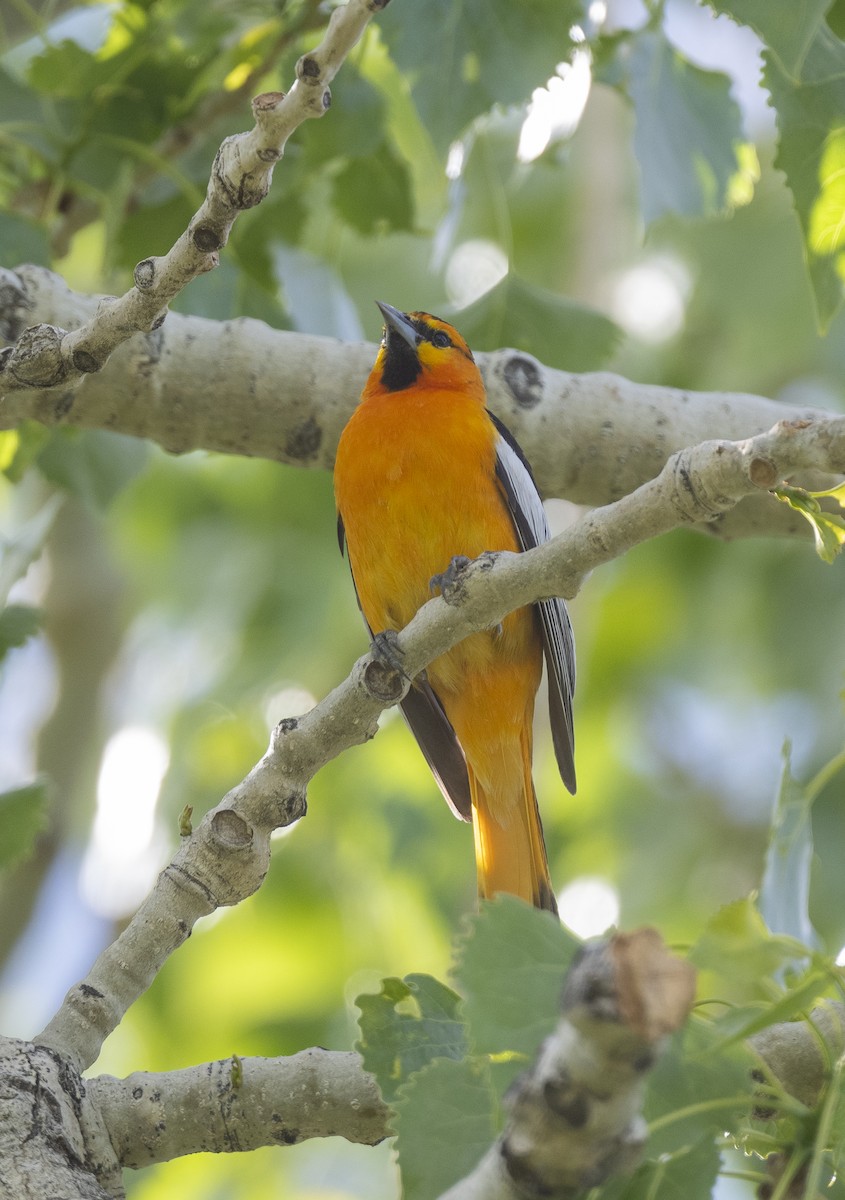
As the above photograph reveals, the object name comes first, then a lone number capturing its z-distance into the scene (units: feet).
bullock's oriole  25.55
